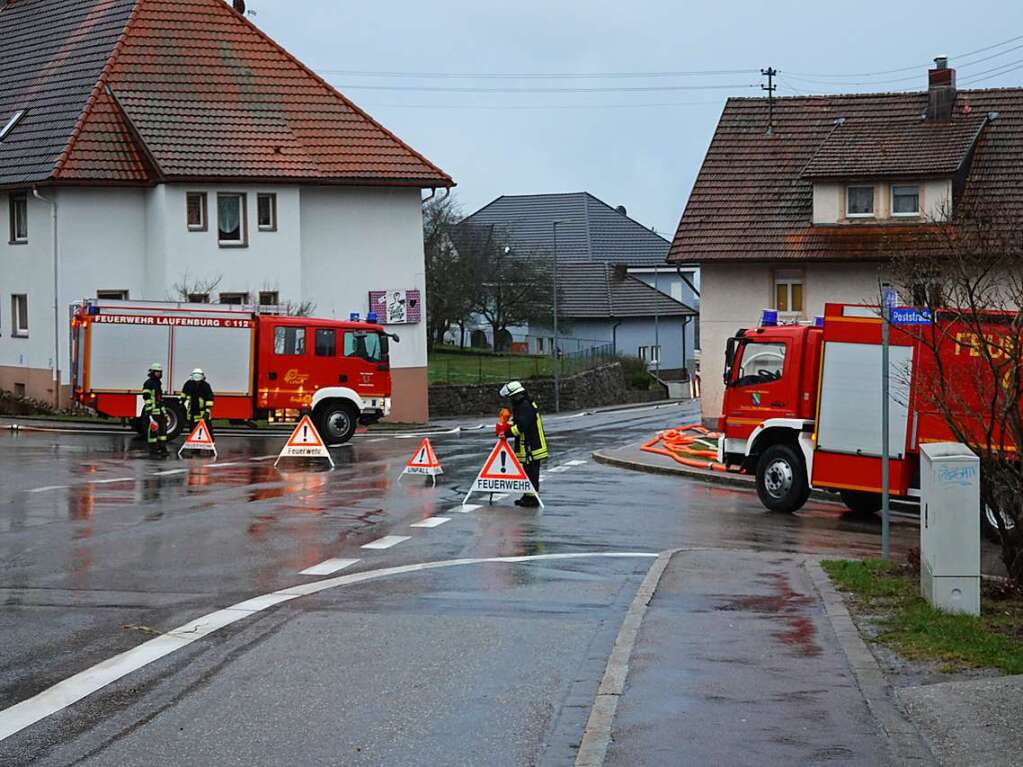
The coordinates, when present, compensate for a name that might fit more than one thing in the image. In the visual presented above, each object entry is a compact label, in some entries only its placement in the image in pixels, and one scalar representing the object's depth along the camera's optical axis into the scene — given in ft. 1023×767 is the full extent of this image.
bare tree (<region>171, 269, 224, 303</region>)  137.59
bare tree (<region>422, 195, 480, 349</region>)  262.06
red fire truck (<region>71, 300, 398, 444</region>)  109.70
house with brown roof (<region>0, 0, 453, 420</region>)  137.59
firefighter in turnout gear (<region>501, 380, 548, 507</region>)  69.36
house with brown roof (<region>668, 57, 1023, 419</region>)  124.26
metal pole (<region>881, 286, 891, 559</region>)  46.96
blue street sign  46.55
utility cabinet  34.96
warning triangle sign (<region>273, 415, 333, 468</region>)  88.79
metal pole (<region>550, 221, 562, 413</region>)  206.39
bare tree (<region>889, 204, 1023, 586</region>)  40.16
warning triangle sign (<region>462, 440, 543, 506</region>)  67.21
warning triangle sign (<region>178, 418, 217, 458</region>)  92.58
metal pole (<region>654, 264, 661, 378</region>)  292.61
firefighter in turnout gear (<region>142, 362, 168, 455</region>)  93.50
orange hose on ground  91.71
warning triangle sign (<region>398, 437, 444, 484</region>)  79.77
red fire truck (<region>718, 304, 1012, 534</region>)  66.08
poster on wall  149.69
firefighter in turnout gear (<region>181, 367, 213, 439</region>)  98.43
